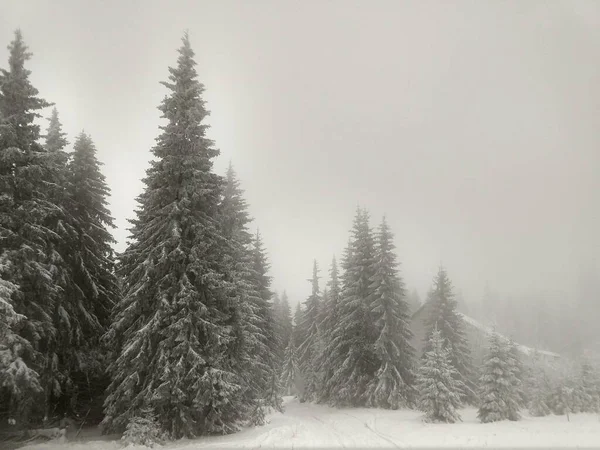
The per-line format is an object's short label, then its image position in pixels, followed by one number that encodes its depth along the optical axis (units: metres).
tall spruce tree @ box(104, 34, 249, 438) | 13.90
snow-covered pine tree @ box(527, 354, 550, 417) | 23.05
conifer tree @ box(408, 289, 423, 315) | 77.88
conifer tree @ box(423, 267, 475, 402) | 33.47
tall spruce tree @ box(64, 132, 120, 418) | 16.56
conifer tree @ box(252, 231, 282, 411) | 23.64
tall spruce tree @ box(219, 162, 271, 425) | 16.97
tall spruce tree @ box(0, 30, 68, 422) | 12.64
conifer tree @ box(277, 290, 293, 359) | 54.29
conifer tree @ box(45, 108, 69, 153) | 20.10
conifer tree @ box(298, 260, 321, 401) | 41.38
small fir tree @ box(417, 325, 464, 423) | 19.00
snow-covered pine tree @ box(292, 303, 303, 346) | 55.22
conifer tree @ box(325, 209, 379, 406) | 28.55
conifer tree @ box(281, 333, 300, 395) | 52.09
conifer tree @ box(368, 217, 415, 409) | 26.59
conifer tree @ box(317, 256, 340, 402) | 31.92
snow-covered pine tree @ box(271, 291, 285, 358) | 28.75
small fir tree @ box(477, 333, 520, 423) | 19.67
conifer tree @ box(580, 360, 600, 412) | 22.06
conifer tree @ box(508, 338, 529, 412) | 21.12
